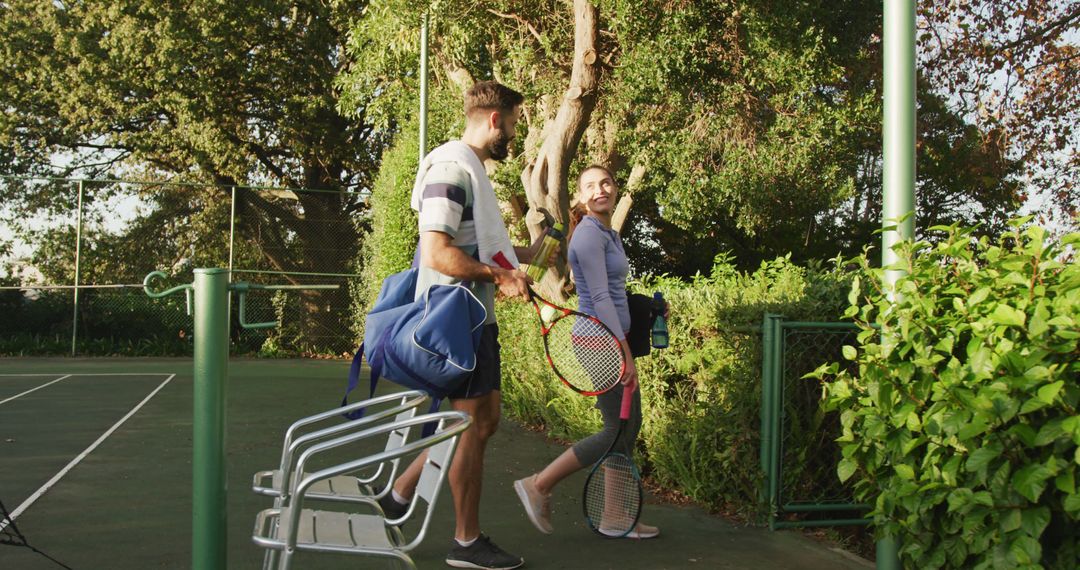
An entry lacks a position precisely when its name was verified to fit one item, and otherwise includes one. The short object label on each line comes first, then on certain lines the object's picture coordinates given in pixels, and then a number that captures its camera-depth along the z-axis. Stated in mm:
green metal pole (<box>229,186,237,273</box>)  19953
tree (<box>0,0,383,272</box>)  20922
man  3945
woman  4711
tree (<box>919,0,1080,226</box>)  15461
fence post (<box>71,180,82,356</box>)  18938
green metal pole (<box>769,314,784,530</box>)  5121
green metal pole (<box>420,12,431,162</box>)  13332
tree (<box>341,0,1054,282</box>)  12000
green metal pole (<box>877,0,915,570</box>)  3645
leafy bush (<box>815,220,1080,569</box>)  2656
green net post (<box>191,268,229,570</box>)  2744
